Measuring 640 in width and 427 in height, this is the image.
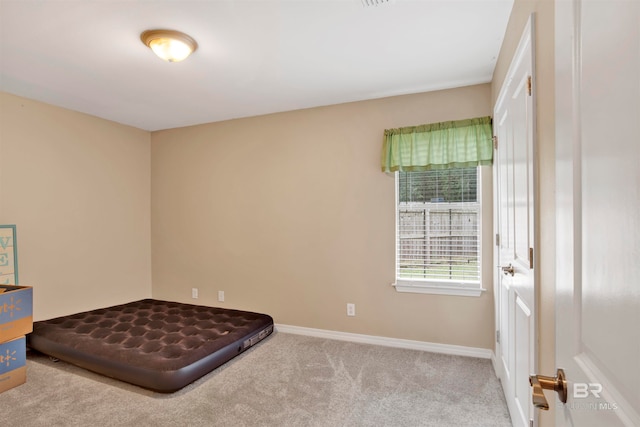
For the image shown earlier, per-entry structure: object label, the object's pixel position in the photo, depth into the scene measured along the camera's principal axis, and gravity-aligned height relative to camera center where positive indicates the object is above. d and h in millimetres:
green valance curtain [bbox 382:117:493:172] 2922 +607
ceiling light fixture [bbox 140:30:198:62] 2166 +1141
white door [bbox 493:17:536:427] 1515 -120
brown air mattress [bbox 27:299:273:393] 2500 -1109
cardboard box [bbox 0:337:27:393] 2440 -1105
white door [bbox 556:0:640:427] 461 +0
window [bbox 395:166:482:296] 3092 -188
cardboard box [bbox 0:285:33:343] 2416 -715
